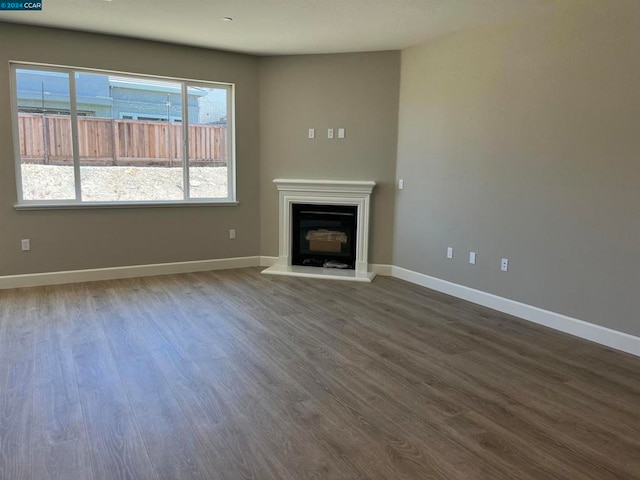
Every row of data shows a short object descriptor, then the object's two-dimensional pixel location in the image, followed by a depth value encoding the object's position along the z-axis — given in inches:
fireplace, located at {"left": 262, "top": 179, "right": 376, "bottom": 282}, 211.9
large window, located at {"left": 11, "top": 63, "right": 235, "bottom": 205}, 181.8
